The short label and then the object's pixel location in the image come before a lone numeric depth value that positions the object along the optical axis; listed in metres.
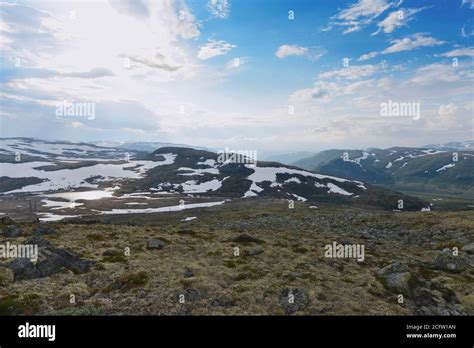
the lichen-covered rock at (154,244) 34.38
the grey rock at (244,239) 39.42
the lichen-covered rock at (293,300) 20.64
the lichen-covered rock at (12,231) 36.50
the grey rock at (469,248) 35.97
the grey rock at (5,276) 22.78
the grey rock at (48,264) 24.12
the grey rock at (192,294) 21.33
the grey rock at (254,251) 33.59
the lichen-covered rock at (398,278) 23.31
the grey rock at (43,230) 37.19
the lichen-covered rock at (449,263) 29.84
